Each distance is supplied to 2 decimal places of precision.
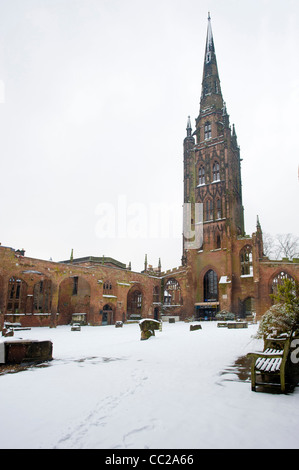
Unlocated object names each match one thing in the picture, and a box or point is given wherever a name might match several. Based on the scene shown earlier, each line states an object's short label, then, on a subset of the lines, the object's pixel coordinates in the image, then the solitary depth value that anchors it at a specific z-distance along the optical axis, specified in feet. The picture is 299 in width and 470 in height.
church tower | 139.64
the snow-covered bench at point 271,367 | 15.37
